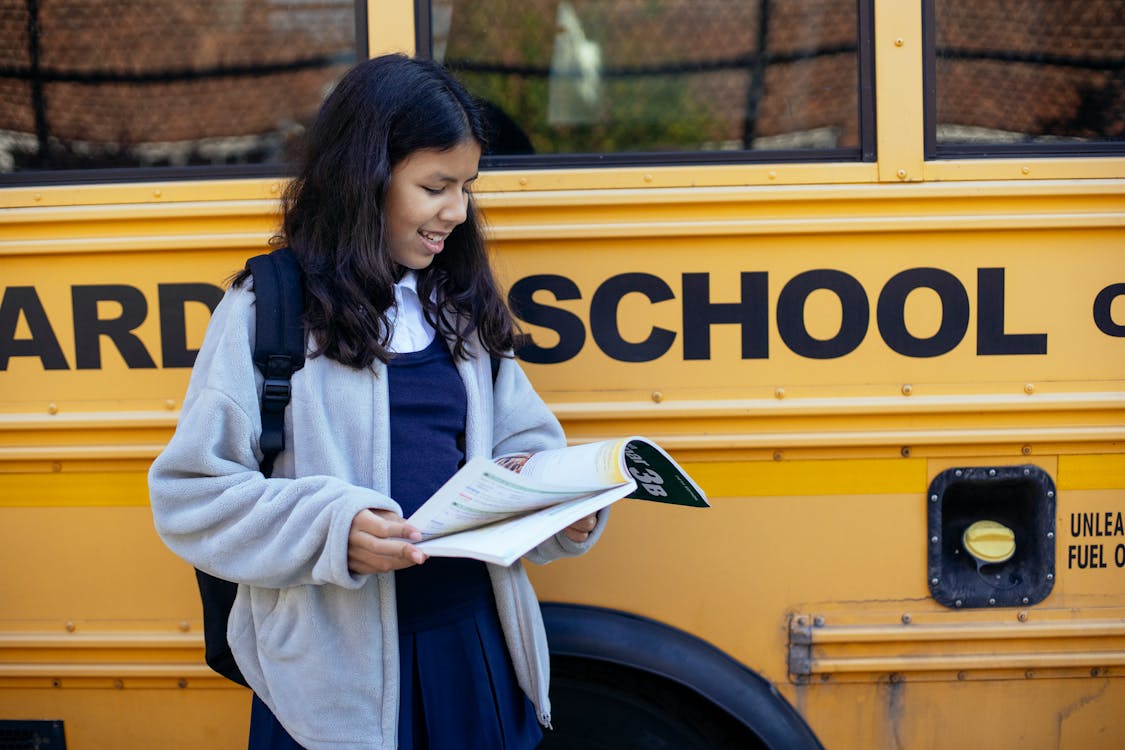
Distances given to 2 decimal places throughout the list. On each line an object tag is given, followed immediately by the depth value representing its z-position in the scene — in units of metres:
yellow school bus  1.65
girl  1.12
